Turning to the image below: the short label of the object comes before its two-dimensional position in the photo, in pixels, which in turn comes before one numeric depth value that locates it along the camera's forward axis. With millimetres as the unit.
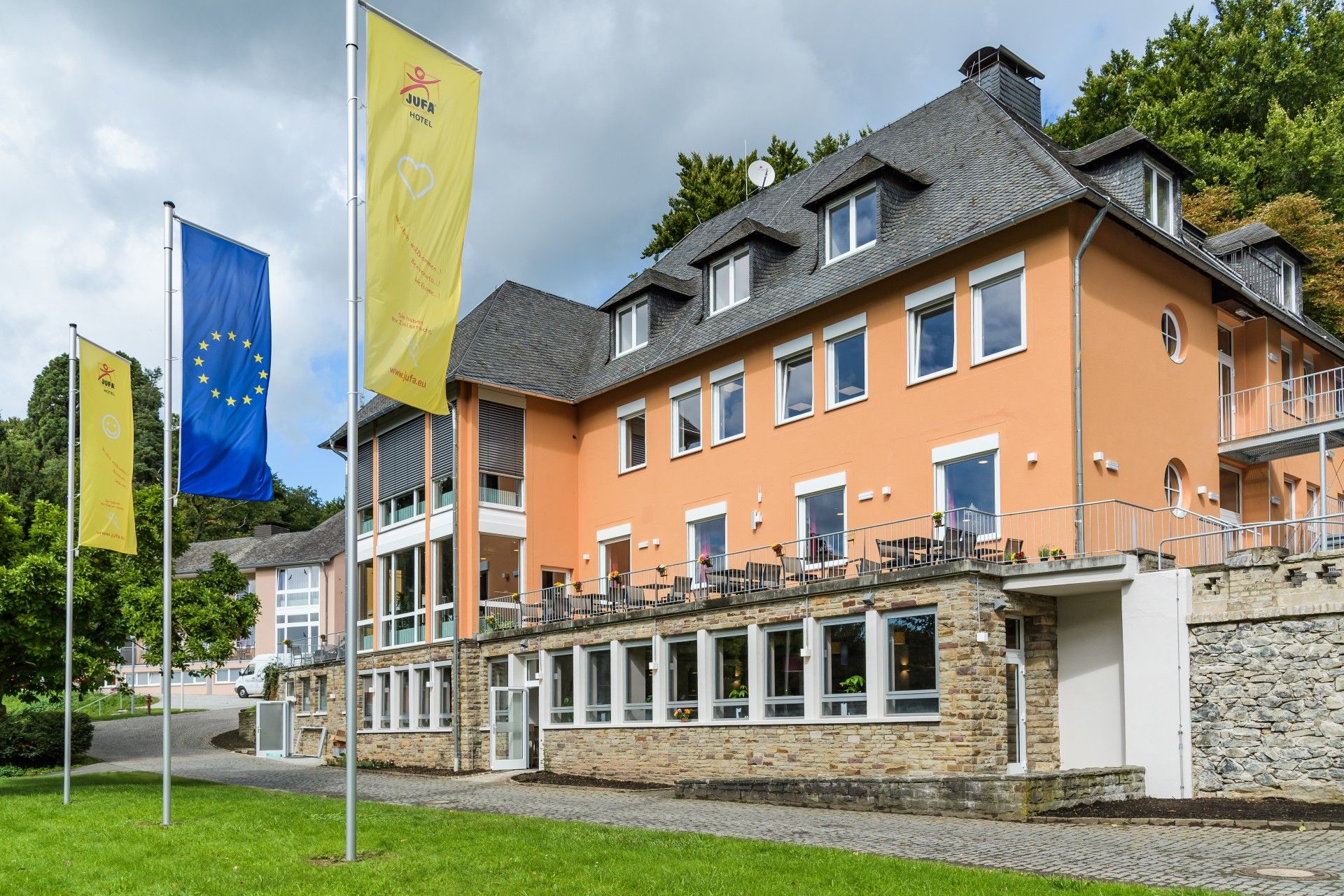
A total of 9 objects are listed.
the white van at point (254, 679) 52553
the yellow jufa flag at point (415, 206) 10086
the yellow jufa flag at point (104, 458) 16000
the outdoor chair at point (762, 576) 20250
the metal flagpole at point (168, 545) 13297
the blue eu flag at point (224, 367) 14320
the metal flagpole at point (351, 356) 9867
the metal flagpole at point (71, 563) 16656
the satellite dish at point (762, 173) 30469
